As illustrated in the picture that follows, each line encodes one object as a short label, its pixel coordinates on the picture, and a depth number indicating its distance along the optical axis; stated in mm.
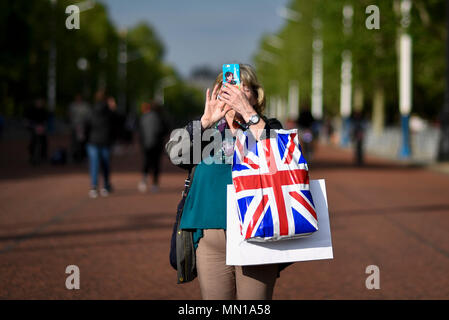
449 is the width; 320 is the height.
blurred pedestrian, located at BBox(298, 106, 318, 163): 22094
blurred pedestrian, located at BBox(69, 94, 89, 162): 19730
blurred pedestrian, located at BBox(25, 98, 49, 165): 21422
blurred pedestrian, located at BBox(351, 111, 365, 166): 24062
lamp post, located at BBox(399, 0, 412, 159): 27922
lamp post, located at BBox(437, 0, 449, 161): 22609
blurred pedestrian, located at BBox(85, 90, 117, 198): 13406
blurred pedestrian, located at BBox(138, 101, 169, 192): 14859
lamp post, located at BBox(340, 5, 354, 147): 31306
